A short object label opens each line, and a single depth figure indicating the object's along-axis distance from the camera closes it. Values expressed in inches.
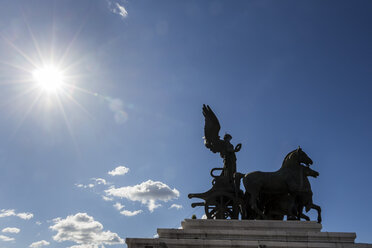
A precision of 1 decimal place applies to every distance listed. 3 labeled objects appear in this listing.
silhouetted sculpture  534.0
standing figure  610.7
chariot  561.0
